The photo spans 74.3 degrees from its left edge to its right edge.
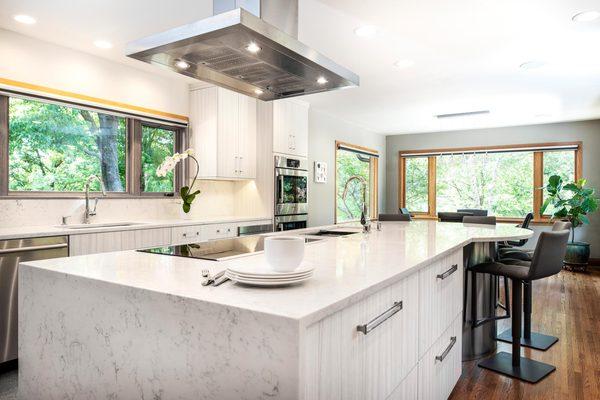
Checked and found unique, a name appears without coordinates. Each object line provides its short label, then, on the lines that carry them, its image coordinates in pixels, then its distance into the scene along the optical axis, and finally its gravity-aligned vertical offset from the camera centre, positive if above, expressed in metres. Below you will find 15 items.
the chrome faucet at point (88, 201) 3.43 -0.04
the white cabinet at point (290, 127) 4.87 +0.90
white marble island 0.86 -0.35
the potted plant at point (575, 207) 6.07 -0.17
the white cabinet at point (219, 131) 4.38 +0.74
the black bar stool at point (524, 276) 2.35 -0.49
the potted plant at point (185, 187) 3.78 +0.17
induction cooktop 1.66 -0.24
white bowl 1.08 -0.15
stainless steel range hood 1.57 +0.65
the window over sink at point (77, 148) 3.18 +0.45
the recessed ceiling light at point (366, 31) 3.00 +1.28
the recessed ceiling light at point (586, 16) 2.75 +1.27
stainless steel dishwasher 2.52 -0.53
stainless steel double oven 4.86 +0.04
